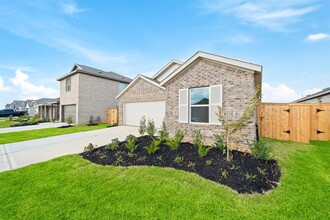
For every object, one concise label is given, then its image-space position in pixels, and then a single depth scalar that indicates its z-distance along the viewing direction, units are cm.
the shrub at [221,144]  539
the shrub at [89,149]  642
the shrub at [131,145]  615
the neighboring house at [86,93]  1728
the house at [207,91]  603
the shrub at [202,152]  519
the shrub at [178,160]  492
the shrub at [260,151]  473
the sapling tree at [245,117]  468
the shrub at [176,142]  595
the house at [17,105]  6131
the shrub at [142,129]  849
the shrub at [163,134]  677
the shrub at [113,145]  647
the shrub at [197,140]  582
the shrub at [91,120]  1761
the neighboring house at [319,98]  1297
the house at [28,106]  4361
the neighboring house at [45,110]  2582
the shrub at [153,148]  571
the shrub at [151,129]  757
